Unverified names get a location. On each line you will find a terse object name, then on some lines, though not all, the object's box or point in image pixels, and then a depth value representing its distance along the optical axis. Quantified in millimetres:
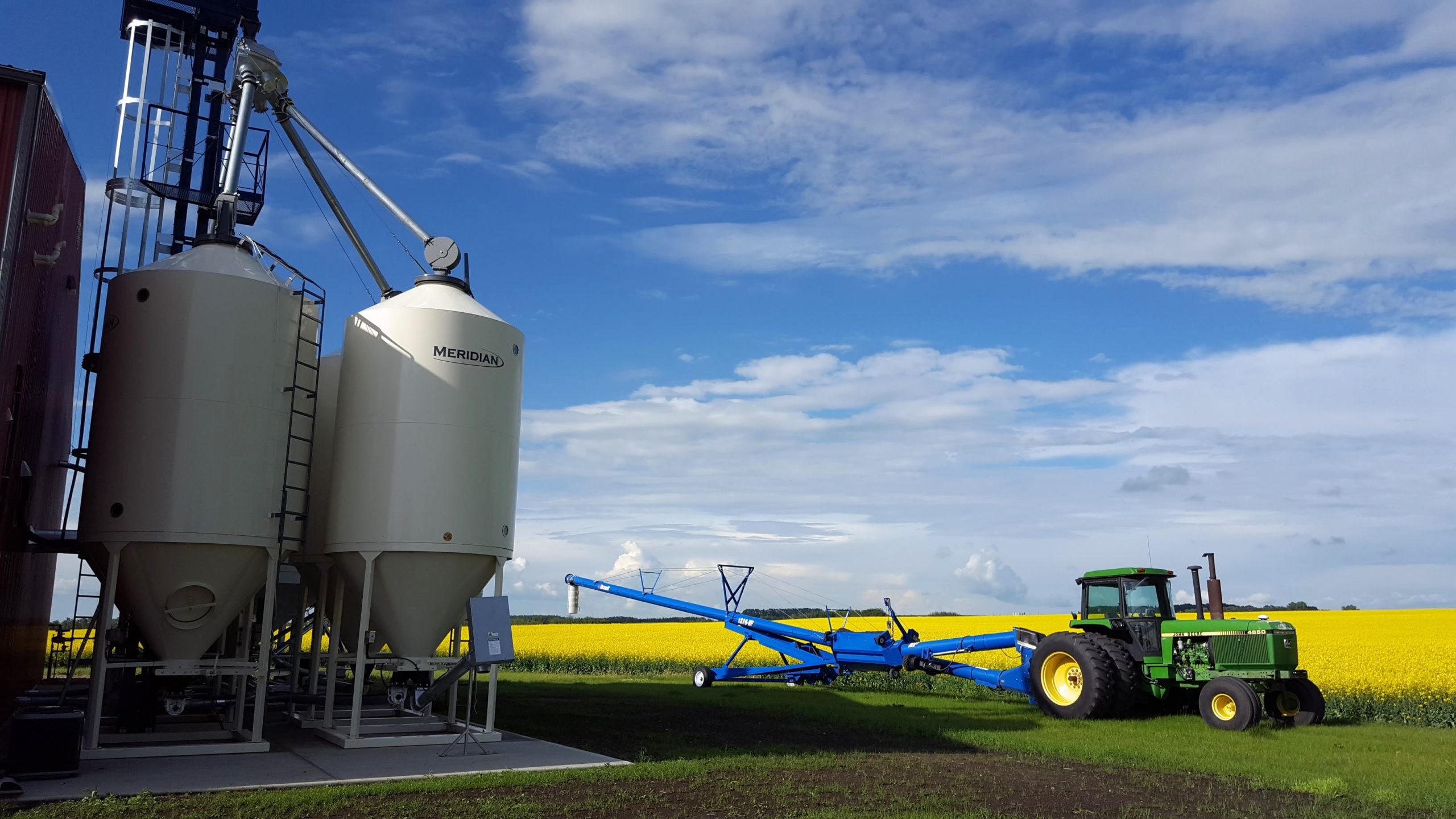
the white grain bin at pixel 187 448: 12789
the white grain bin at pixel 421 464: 13664
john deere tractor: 15883
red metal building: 11430
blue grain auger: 19172
